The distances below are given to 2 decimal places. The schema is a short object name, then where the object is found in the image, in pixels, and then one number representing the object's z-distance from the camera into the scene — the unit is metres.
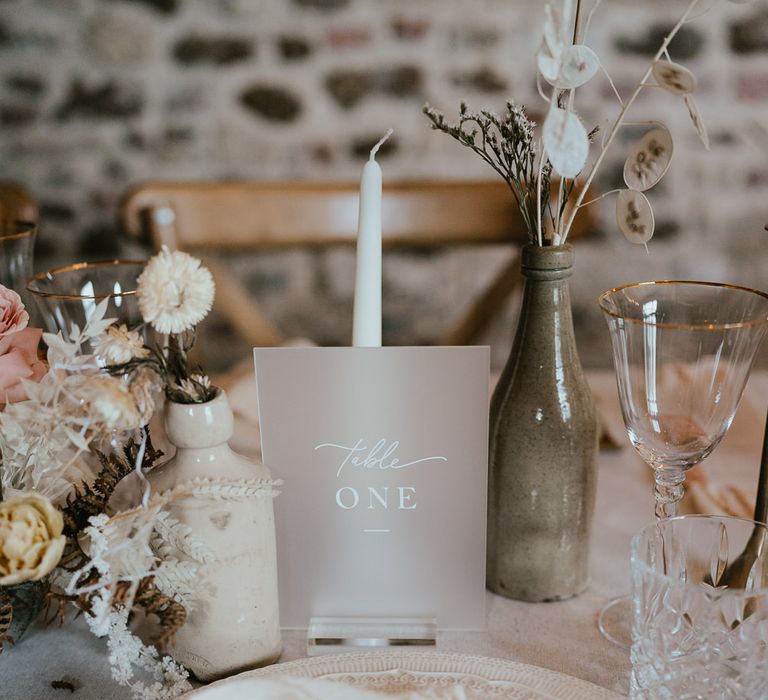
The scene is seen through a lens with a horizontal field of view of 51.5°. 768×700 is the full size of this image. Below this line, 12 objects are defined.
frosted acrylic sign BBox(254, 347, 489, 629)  0.61
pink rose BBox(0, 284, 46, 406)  0.58
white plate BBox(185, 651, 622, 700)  0.56
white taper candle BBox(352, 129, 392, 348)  0.61
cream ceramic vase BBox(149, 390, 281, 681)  0.55
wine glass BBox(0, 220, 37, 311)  0.72
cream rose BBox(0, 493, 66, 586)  0.49
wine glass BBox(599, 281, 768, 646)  0.57
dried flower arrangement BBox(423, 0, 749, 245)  0.51
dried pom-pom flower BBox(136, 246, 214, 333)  0.51
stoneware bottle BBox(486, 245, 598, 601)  0.64
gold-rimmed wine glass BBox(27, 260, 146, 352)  0.63
